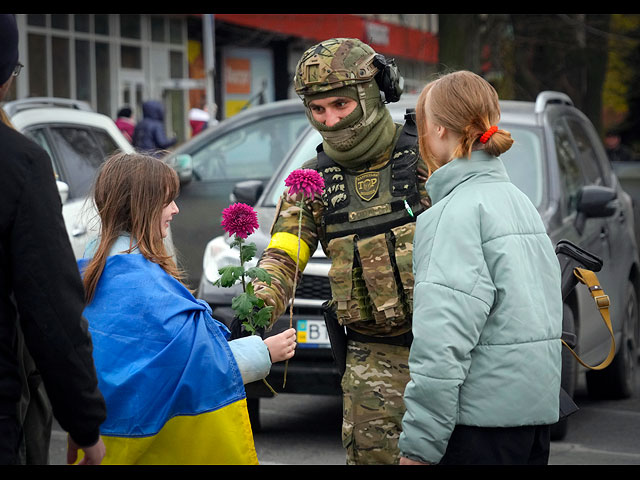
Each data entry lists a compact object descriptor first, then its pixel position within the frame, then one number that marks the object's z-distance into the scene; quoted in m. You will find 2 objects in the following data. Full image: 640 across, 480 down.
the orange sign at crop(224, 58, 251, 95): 28.31
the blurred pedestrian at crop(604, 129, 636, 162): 22.38
